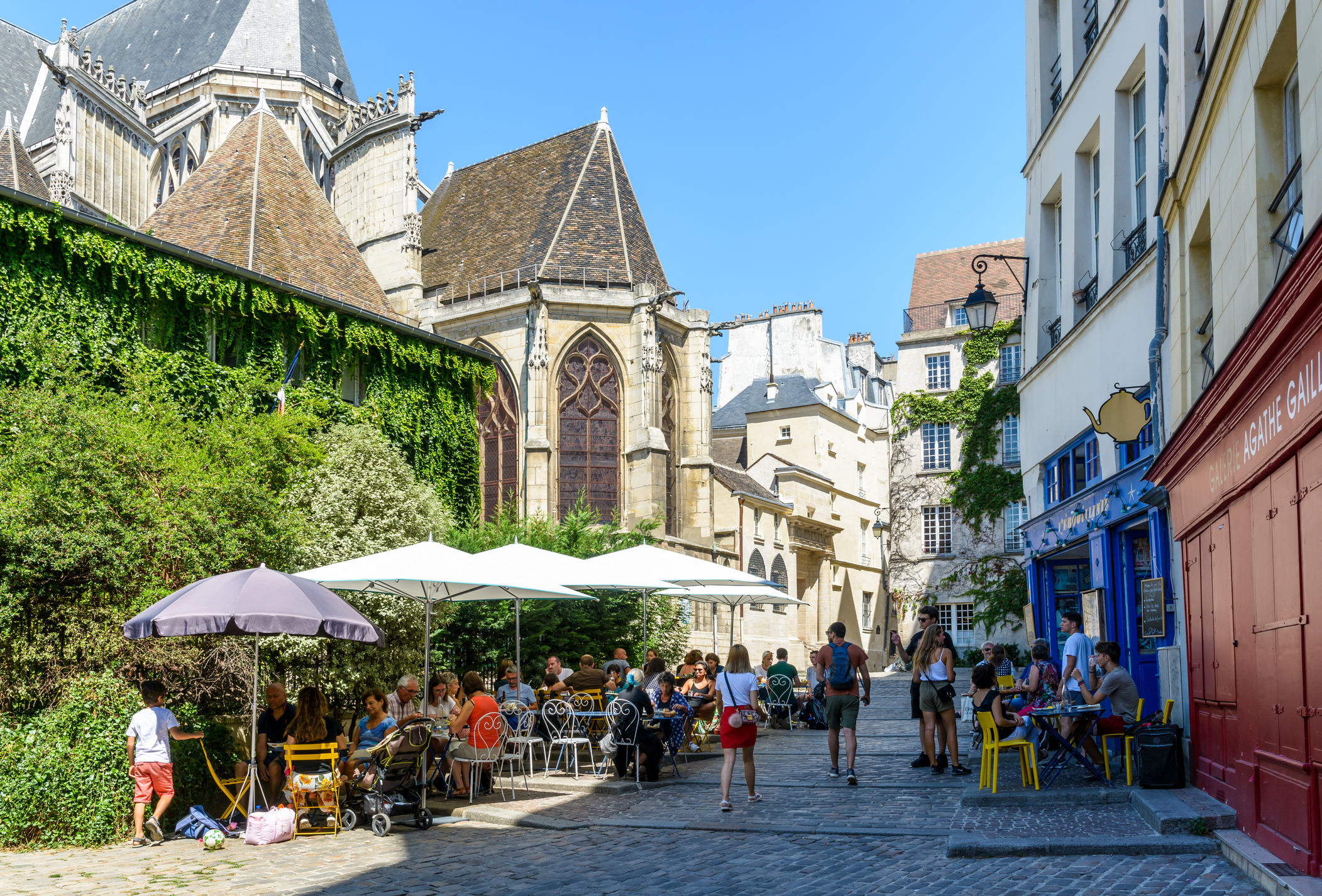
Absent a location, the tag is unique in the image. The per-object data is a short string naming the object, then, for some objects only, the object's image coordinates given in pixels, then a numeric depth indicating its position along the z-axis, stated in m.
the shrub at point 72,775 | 8.98
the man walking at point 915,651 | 11.81
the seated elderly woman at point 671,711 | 12.20
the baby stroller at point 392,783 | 9.45
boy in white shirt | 9.10
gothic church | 31.06
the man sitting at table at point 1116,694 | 9.54
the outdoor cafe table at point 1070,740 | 9.09
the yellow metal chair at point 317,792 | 9.48
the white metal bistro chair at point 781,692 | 18.06
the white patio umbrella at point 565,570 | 12.50
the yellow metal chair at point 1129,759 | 9.43
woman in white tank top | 11.20
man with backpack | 11.16
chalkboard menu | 10.93
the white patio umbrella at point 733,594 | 16.75
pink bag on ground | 9.05
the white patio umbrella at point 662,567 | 14.50
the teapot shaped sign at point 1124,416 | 11.70
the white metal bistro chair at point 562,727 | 12.11
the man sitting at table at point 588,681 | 13.85
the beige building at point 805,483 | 38.22
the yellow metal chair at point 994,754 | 9.38
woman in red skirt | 9.86
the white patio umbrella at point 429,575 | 10.69
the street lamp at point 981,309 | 16.03
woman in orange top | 10.53
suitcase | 8.88
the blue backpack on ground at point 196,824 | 9.41
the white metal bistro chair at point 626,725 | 11.58
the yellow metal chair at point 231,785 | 9.86
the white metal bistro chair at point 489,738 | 10.54
